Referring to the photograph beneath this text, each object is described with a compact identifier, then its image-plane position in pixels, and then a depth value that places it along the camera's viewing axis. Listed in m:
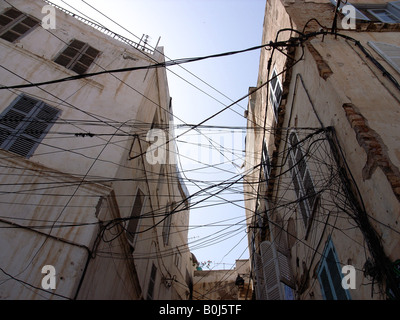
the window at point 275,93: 8.01
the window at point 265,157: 9.91
